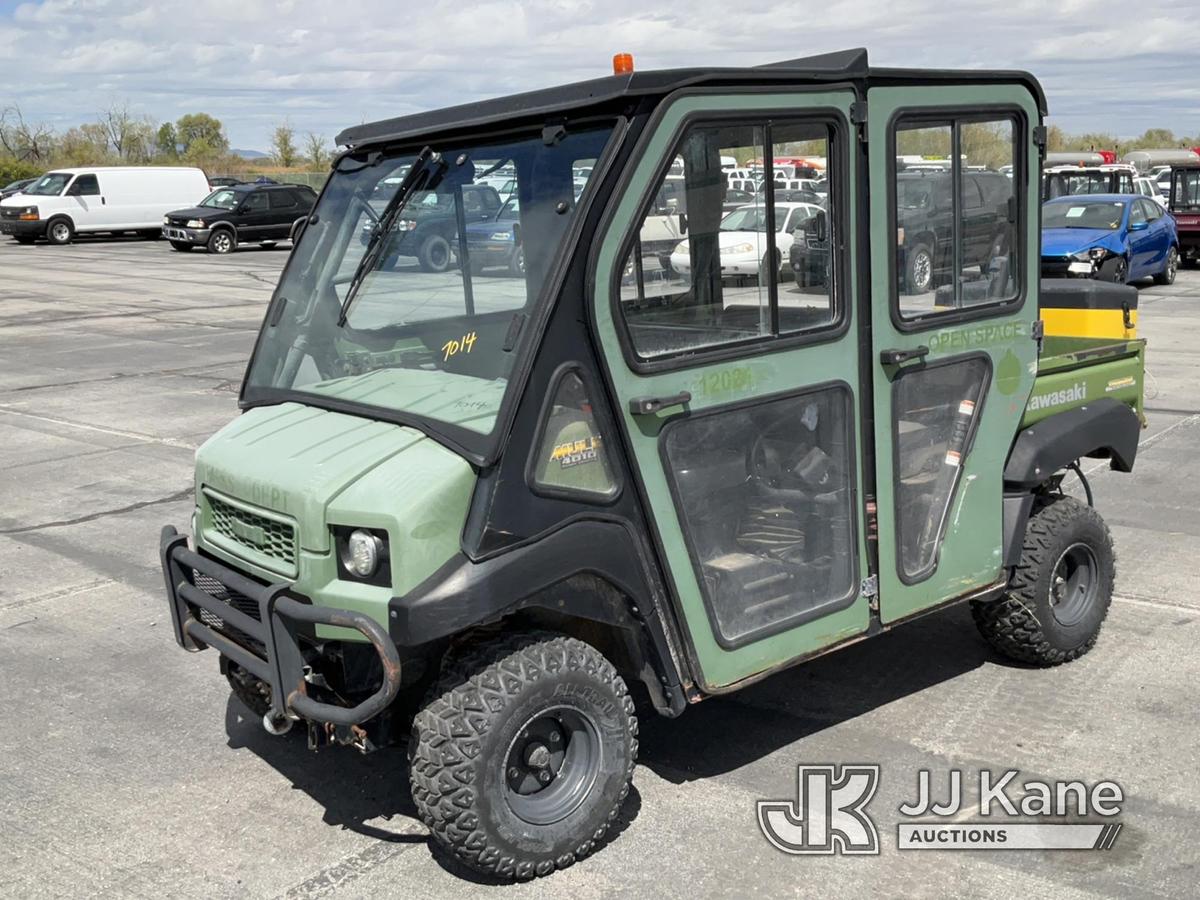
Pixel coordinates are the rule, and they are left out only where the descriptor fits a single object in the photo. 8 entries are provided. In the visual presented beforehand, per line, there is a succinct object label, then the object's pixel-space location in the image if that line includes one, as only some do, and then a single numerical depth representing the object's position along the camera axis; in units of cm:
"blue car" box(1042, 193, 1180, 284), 1936
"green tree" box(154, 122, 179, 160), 7762
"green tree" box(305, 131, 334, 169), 7738
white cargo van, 3475
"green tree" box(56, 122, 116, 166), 6581
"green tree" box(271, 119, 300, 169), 8162
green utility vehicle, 358
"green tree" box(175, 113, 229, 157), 8312
